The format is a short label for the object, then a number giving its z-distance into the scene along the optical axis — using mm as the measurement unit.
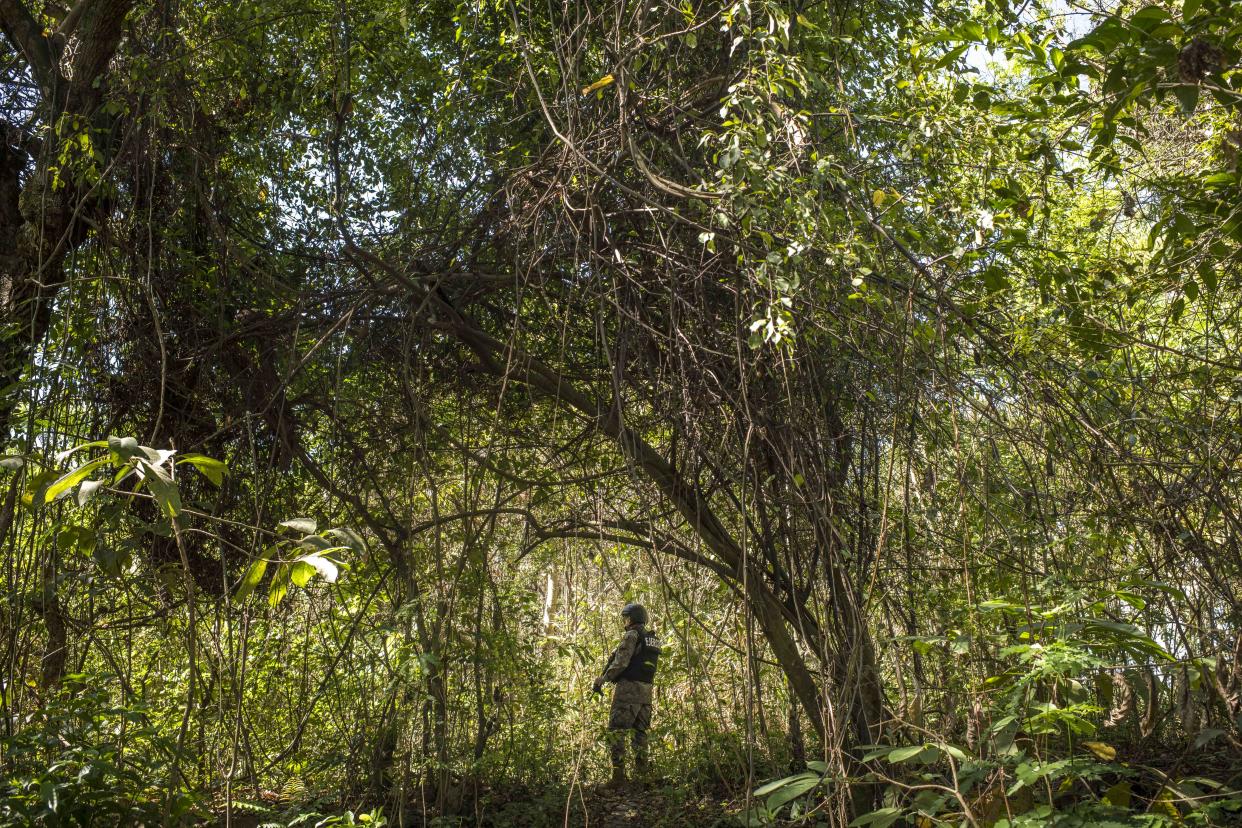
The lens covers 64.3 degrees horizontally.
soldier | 7039
